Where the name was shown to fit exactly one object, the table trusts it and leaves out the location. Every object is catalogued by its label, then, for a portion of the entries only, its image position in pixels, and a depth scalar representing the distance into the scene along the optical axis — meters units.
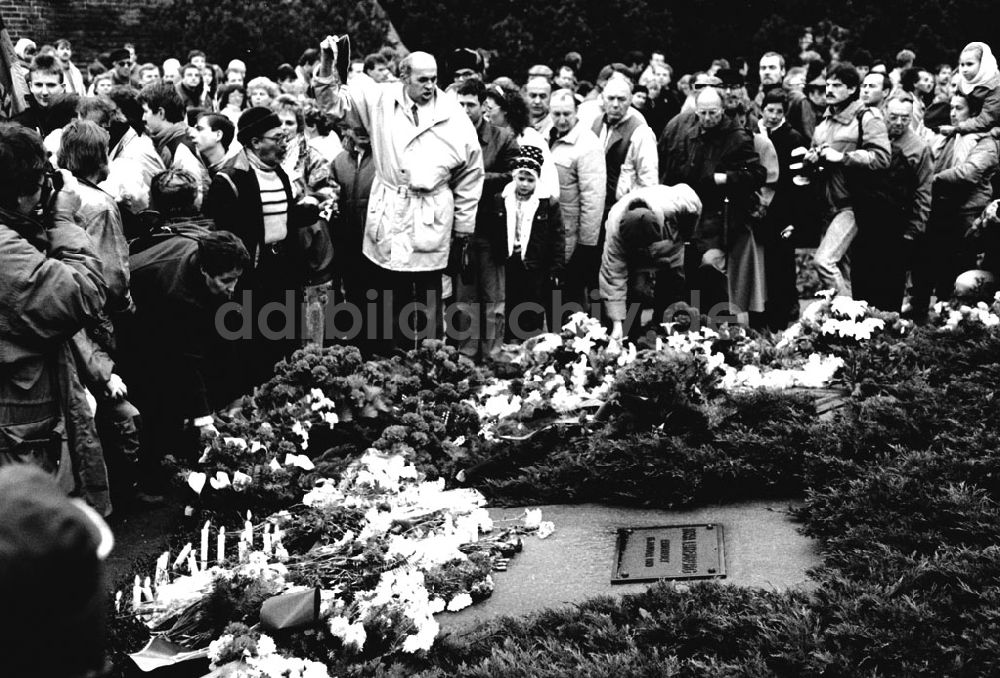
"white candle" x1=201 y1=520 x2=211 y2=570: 5.88
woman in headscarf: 10.54
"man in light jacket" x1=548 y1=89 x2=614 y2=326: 10.37
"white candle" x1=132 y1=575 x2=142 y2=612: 5.36
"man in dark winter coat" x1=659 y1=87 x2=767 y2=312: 10.12
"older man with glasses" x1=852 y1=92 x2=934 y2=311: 10.55
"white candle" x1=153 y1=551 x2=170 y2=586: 5.70
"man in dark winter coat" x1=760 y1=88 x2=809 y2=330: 10.59
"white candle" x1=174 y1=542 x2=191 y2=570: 5.78
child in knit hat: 9.65
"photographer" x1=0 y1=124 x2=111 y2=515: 5.14
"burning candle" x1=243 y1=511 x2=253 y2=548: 6.00
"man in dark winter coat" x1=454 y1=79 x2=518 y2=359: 9.77
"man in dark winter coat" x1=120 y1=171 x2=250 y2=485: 6.81
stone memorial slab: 5.32
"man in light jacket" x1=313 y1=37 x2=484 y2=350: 9.12
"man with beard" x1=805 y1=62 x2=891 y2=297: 10.41
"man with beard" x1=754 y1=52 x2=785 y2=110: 12.38
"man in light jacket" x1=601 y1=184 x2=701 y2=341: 9.27
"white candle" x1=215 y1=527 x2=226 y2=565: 5.81
